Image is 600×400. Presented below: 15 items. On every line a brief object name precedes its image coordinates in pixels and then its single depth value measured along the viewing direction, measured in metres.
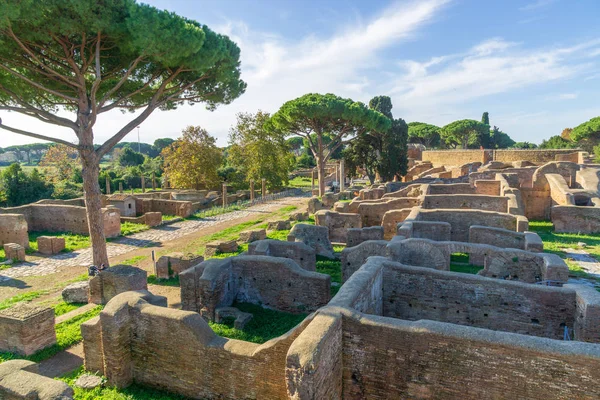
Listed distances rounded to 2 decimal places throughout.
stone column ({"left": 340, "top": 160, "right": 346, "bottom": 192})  31.67
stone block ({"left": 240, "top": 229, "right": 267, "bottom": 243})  15.77
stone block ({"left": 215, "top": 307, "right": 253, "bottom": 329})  8.07
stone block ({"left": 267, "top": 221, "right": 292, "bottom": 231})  18.27
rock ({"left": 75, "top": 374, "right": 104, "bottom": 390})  6.31
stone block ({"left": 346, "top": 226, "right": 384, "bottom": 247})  12.63
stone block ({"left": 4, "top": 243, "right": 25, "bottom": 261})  14.48
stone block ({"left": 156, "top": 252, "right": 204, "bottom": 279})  11.70
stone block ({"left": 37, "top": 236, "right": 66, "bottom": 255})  15.55
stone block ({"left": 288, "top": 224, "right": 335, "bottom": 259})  13.01
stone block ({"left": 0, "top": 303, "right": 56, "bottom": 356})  7.48
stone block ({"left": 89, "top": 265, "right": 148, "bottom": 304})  9.70
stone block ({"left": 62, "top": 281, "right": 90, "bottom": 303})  10.33
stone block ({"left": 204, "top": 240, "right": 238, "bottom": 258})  14.16
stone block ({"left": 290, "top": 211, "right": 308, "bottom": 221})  20.88
